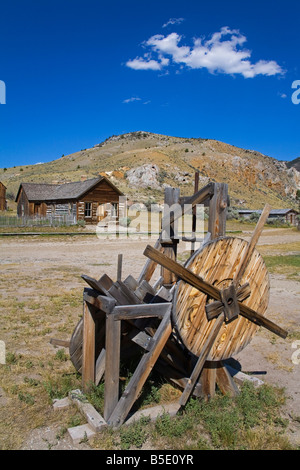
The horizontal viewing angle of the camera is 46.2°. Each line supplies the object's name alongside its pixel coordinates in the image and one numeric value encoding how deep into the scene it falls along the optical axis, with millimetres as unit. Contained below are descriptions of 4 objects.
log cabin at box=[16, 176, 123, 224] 31953
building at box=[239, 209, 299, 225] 51594
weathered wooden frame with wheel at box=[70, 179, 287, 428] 3283
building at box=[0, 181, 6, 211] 43653
